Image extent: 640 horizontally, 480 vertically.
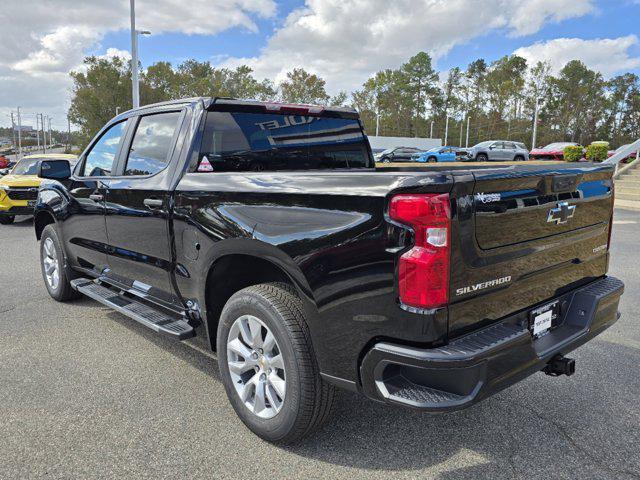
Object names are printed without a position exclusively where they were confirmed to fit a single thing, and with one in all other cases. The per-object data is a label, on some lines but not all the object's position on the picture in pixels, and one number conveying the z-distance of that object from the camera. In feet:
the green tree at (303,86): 280.92
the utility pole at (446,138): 297.78
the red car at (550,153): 132.98
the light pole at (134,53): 67.51
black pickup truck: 7.17
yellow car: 38.42
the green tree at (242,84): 270.87
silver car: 126.21
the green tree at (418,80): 332.39
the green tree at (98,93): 189.06
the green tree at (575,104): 285.43
